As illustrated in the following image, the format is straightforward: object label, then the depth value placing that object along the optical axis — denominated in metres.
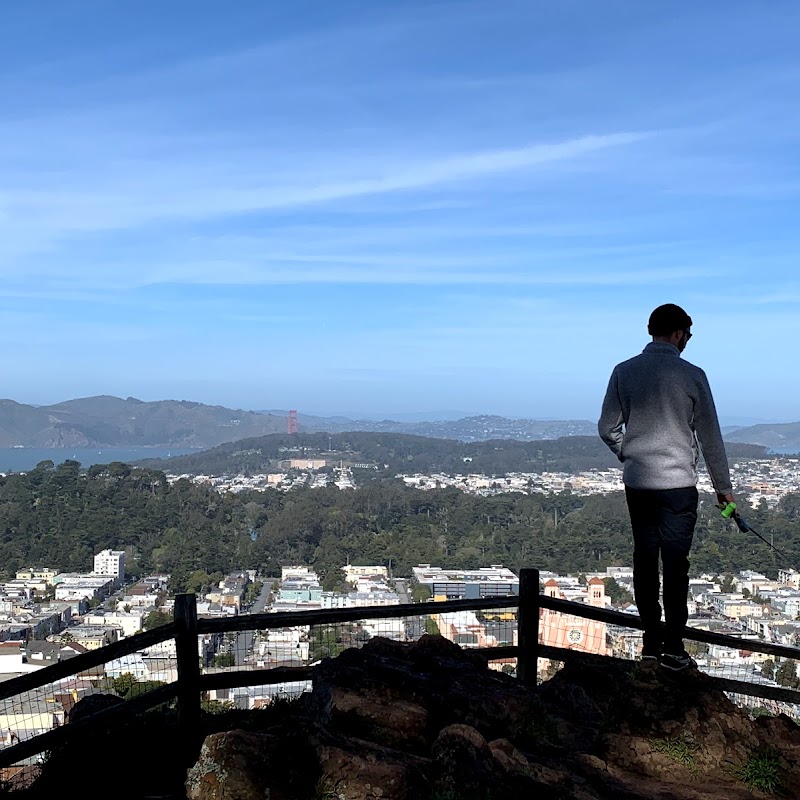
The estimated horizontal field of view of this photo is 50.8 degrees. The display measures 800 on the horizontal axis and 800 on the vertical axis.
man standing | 5.11
